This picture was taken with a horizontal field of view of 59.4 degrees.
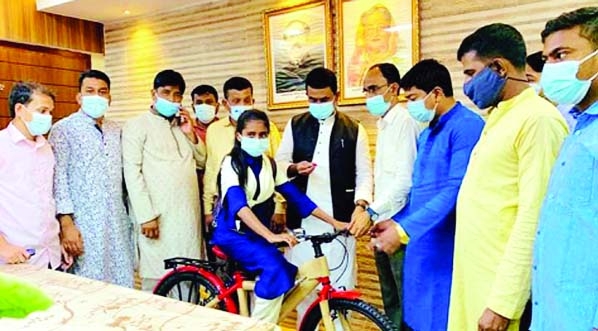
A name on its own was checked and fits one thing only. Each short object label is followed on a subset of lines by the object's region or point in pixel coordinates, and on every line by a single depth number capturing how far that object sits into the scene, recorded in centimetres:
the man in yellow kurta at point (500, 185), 141
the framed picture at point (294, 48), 353
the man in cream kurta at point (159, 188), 276
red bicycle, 223
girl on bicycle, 231
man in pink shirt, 236
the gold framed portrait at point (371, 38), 316
